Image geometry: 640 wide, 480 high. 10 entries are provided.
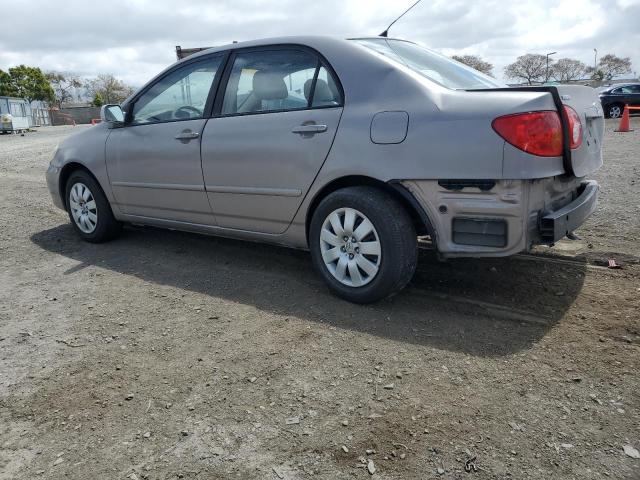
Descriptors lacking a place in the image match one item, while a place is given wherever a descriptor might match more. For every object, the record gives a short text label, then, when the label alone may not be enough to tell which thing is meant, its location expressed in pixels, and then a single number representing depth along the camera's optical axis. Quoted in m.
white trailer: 35.47
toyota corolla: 3.04
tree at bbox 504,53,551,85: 76.19
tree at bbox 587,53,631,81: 82.12
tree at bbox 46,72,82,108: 77.31
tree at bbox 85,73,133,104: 80.84
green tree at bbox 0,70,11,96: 60.09
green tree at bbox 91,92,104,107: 73.94
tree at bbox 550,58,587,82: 81.19
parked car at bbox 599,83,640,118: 24.16
